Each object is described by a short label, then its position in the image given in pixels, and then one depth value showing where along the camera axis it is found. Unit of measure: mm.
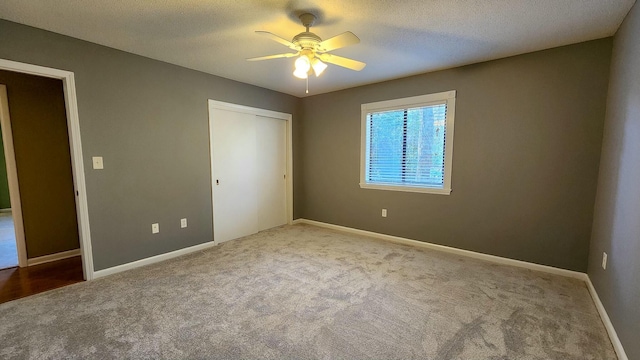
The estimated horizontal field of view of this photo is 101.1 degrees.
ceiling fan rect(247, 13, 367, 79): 1952
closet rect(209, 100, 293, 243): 3768
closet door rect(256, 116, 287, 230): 4391
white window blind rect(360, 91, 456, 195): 3426
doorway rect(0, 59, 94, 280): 2432
